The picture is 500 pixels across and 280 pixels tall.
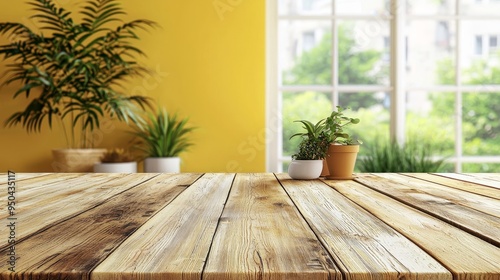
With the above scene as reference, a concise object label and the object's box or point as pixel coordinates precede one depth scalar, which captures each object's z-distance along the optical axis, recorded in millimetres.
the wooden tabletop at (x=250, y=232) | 648
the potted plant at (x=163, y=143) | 3689
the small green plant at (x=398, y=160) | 3682
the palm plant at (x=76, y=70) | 3590
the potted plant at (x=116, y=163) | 3516
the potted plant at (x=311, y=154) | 1696
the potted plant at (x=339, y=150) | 1700
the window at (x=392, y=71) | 4152
